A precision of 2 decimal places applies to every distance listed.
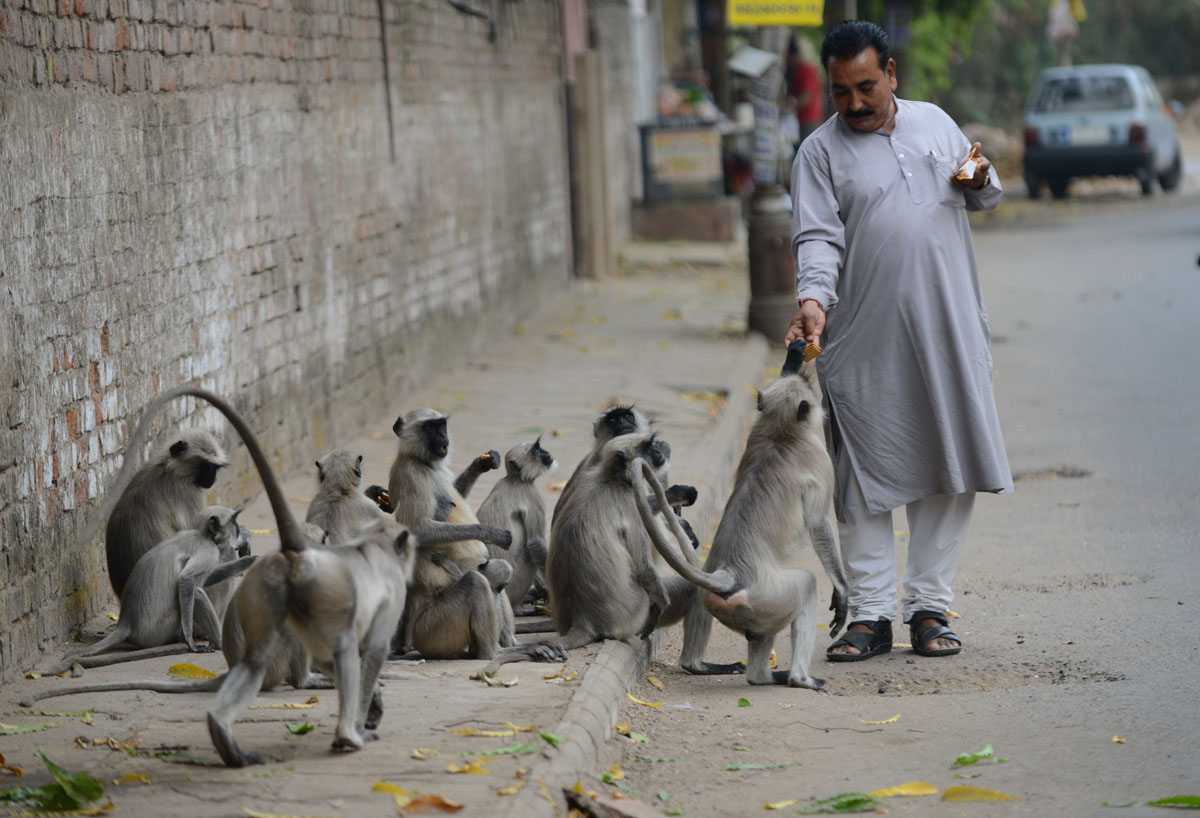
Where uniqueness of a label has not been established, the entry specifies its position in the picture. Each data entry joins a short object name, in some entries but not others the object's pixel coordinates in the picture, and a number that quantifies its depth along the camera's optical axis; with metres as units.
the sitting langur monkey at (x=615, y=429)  11.80
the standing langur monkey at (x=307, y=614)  8.10
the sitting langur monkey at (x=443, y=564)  10.73
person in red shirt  49.53
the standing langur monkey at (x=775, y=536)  10.54
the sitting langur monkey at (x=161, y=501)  11.34
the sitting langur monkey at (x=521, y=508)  12.25
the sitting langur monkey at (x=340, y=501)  10.78
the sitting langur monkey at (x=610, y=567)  11.07
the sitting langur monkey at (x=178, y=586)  10.84
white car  52.41
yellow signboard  28.14
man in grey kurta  11.34
